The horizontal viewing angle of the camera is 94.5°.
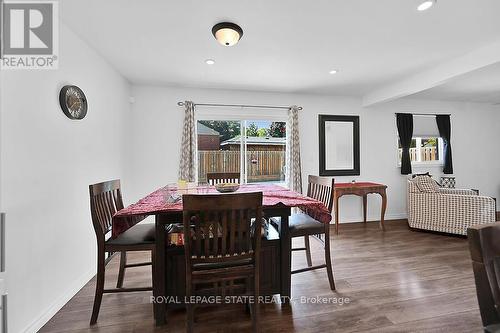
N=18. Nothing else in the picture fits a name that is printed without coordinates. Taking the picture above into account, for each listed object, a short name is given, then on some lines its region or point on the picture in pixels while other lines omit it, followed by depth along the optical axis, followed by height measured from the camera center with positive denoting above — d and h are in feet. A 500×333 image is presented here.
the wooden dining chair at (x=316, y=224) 6.70 -1.64
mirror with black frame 14.24 +1.47
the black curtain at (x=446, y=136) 15.47 +2.08
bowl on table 6.98 -0.54
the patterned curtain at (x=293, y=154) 13.17 +0.88
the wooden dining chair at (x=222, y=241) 4.41 -1.46
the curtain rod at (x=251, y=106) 12.75 +3.68
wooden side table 12.58 -1.23
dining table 5.19 -1.16
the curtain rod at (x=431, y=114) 15.35 +3.56
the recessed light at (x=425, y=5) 5.80 +4.16
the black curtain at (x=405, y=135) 14.84 +2.10
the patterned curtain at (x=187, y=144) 12.27 +1.42
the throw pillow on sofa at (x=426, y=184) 12.66 -0.93
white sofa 10.66 -2.11
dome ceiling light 6.52 +3.93
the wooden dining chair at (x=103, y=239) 5.51 -1.69
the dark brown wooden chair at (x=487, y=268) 2.51 -1.12
